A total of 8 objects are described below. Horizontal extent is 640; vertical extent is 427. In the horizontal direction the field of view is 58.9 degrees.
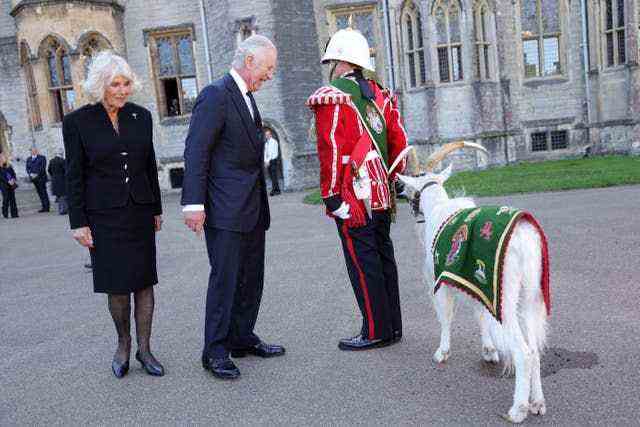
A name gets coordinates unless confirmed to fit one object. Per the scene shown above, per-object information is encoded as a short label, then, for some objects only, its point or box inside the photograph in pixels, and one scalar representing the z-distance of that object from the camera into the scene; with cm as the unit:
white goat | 314
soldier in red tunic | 420
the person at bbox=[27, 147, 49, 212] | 1756
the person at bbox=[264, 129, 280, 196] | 1762
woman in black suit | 394
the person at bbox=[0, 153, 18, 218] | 1645
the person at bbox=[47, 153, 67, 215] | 1518
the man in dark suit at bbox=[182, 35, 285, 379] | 392
